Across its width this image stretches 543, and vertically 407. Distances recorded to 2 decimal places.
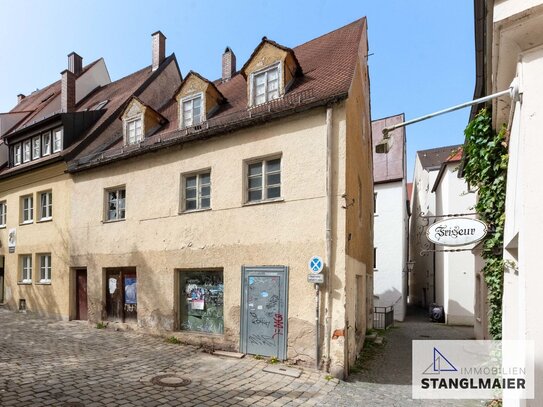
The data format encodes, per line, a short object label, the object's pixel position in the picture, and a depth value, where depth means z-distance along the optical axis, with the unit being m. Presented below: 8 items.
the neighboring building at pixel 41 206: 14.32
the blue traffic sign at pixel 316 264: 8.09
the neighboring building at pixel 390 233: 19.83
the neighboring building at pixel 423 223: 25.30
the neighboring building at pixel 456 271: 17.97
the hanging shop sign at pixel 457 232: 6.24
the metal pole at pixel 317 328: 7.99
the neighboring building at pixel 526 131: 3.42
